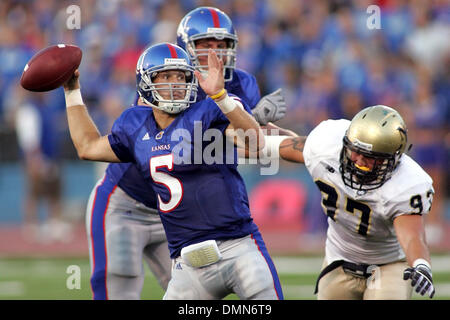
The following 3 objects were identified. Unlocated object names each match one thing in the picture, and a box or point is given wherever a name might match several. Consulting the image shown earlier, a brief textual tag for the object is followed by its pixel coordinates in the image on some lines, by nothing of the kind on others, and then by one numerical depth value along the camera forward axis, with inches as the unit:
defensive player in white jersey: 287.4
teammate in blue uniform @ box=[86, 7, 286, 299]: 365.1
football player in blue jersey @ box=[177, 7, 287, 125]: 370.6
